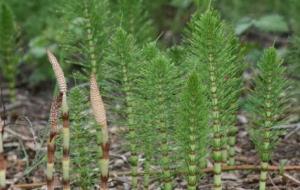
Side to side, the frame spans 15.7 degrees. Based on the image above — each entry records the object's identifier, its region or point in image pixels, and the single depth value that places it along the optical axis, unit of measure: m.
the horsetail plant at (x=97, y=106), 1.52
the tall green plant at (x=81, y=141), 1.76
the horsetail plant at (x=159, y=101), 1.67
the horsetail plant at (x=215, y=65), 1.64
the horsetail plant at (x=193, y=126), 1.61
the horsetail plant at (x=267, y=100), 1.68
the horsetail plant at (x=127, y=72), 1.74
